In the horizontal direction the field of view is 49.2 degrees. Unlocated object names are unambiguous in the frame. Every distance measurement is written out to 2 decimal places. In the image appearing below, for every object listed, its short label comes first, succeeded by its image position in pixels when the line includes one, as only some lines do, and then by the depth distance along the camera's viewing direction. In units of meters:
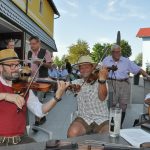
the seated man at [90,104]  1.61
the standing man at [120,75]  2.72
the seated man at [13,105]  1.18
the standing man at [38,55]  2.51
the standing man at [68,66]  7.14
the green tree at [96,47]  22.77
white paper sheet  0.94
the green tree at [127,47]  27.19
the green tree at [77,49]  19.73
